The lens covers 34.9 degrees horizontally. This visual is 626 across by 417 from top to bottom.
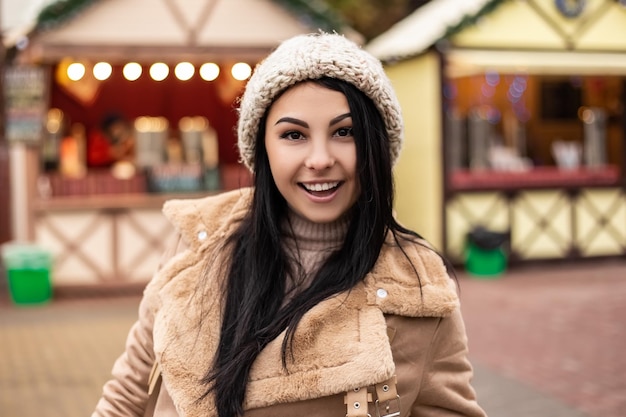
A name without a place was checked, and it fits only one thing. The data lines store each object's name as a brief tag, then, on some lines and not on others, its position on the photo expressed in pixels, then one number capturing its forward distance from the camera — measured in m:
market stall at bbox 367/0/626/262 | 13.03
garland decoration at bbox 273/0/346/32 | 11.60
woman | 2.09
